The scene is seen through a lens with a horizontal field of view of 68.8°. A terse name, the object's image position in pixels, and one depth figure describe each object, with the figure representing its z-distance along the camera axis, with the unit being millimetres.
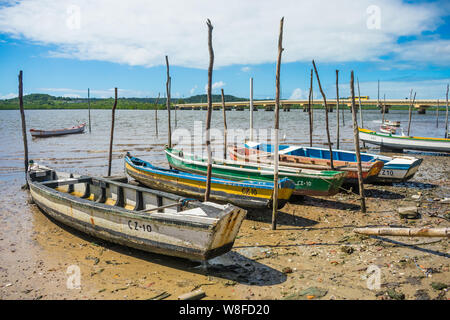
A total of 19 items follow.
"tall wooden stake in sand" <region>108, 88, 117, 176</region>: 15812
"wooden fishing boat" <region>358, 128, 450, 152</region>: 22578
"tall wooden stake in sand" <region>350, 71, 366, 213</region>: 10500
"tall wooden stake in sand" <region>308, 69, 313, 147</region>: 19684
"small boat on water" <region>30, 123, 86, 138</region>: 36938
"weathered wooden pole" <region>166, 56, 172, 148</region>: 18359
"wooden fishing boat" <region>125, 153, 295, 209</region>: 10094
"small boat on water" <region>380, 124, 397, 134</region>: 36438
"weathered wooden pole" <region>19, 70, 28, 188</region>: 15539
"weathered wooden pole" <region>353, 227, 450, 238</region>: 6285
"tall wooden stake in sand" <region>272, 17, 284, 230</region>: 9445
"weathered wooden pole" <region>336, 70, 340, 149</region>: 15934
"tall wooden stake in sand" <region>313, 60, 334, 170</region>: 13739
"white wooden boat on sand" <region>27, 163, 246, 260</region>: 6648
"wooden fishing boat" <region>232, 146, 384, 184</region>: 13406
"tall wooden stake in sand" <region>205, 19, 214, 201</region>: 9586
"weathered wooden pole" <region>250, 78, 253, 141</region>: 16755
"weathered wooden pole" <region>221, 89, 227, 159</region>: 18200
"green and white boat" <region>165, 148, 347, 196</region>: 11398
